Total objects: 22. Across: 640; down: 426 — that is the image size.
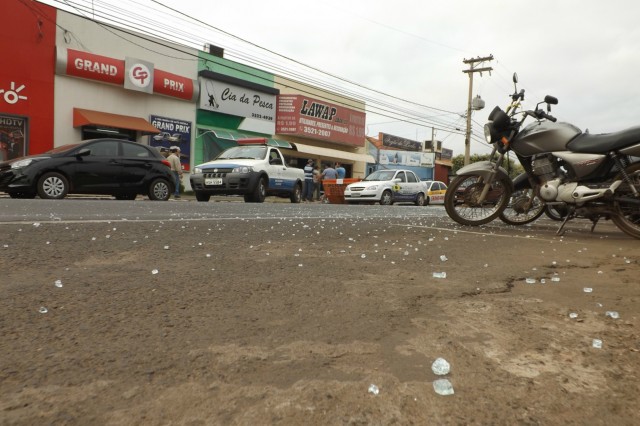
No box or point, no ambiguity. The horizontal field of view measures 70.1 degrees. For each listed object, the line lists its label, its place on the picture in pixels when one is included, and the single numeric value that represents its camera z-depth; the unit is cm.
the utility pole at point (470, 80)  3030
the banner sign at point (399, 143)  4062
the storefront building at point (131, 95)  1524
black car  873
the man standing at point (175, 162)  1420
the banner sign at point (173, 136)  1873
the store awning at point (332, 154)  2450
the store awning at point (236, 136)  2071
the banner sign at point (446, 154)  4881
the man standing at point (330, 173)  1889
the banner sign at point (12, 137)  1491
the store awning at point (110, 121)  1614
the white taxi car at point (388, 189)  1582
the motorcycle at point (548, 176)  459
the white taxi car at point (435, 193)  2055
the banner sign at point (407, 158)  3612
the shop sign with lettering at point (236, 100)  2045
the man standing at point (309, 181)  1962
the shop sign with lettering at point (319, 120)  2406
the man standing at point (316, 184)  2055
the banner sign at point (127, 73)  1599
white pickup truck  1149
